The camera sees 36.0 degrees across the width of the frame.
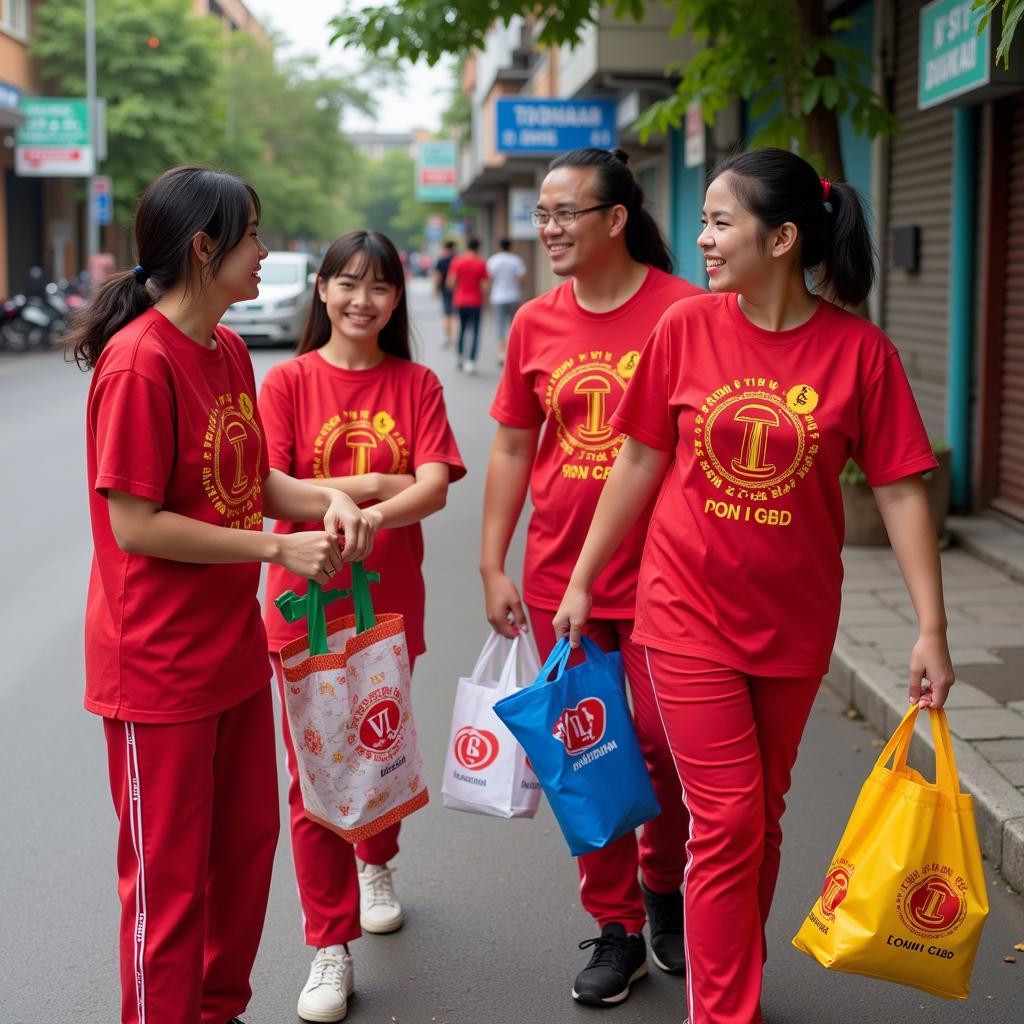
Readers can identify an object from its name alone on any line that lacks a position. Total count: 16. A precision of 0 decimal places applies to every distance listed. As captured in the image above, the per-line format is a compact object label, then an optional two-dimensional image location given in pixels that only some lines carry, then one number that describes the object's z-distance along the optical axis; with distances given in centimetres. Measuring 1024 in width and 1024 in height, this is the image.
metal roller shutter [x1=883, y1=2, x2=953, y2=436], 1062
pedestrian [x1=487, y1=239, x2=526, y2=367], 2416
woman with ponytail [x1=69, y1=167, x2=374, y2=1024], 286
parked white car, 2512
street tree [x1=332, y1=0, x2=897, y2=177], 823
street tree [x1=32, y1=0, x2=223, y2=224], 4041
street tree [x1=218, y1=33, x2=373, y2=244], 6438
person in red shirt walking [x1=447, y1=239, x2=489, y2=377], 2239
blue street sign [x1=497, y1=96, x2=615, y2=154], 1998
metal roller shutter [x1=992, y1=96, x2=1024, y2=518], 955
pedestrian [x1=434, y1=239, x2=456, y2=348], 2838
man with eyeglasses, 373
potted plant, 889
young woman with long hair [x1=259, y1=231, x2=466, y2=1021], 376
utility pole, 3694
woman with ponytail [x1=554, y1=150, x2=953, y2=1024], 315
